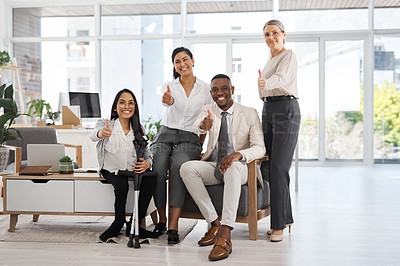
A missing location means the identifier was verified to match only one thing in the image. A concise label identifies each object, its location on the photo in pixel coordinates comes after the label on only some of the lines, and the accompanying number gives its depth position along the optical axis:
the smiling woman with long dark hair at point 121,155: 3.28
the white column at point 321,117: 8.74
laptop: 3.82
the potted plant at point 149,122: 8.44
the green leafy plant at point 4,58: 7.12
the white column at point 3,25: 9.09
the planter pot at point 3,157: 3.92
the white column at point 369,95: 8.62
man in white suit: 3.11
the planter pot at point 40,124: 6.66
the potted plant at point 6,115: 3.95
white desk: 6.36
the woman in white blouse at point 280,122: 3.28
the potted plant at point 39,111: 6.67
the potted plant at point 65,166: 3.72
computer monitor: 6.61
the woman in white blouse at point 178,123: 3.43
